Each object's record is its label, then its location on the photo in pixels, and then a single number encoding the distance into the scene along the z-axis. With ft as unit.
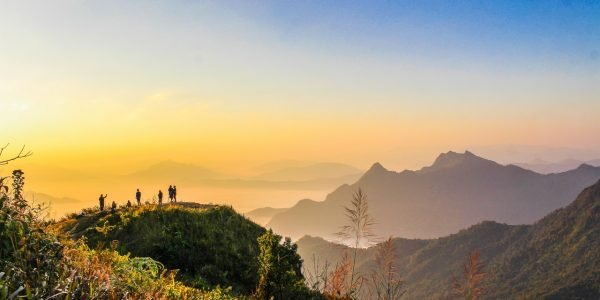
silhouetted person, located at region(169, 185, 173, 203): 115.20
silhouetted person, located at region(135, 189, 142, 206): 107.43
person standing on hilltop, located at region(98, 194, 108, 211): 91.71
